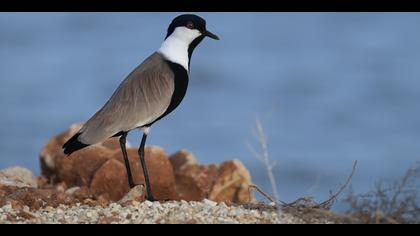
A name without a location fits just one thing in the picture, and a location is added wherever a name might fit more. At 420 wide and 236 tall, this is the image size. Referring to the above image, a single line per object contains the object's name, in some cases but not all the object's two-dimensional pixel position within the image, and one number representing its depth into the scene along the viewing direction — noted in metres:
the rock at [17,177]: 18.84
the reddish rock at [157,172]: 23.00
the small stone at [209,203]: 15.26
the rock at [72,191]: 20.21
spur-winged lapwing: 18.70
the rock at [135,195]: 16.17
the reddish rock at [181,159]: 24.80
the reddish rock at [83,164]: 23.23
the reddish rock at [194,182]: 23.58
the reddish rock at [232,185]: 23.67
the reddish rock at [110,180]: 22.55
